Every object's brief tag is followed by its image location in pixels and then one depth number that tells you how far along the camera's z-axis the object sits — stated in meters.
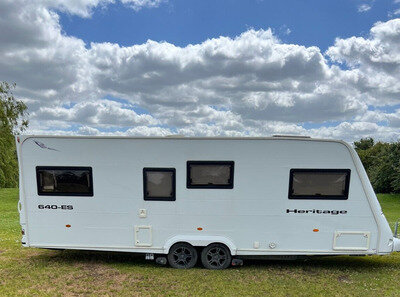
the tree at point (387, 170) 28.19
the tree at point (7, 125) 21.02
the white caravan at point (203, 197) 6.55
